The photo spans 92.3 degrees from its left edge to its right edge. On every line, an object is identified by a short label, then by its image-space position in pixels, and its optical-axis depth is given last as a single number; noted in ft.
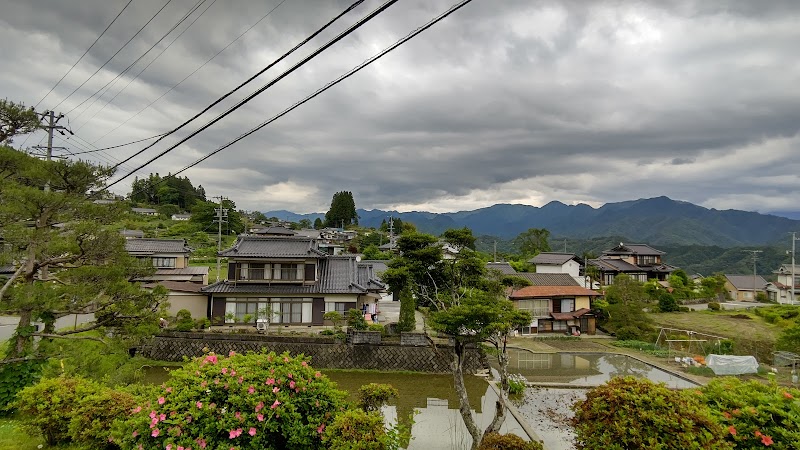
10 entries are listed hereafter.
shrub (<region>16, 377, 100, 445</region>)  22.09
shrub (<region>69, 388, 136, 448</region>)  20.53
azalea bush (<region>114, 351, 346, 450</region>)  16.62
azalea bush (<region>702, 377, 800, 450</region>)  15.23
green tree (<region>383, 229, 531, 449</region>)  27.27
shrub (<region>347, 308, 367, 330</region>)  64.76
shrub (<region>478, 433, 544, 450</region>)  20.65
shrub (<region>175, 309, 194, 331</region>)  63.26
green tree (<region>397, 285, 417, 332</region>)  67.51
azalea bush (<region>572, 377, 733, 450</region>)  15.15
